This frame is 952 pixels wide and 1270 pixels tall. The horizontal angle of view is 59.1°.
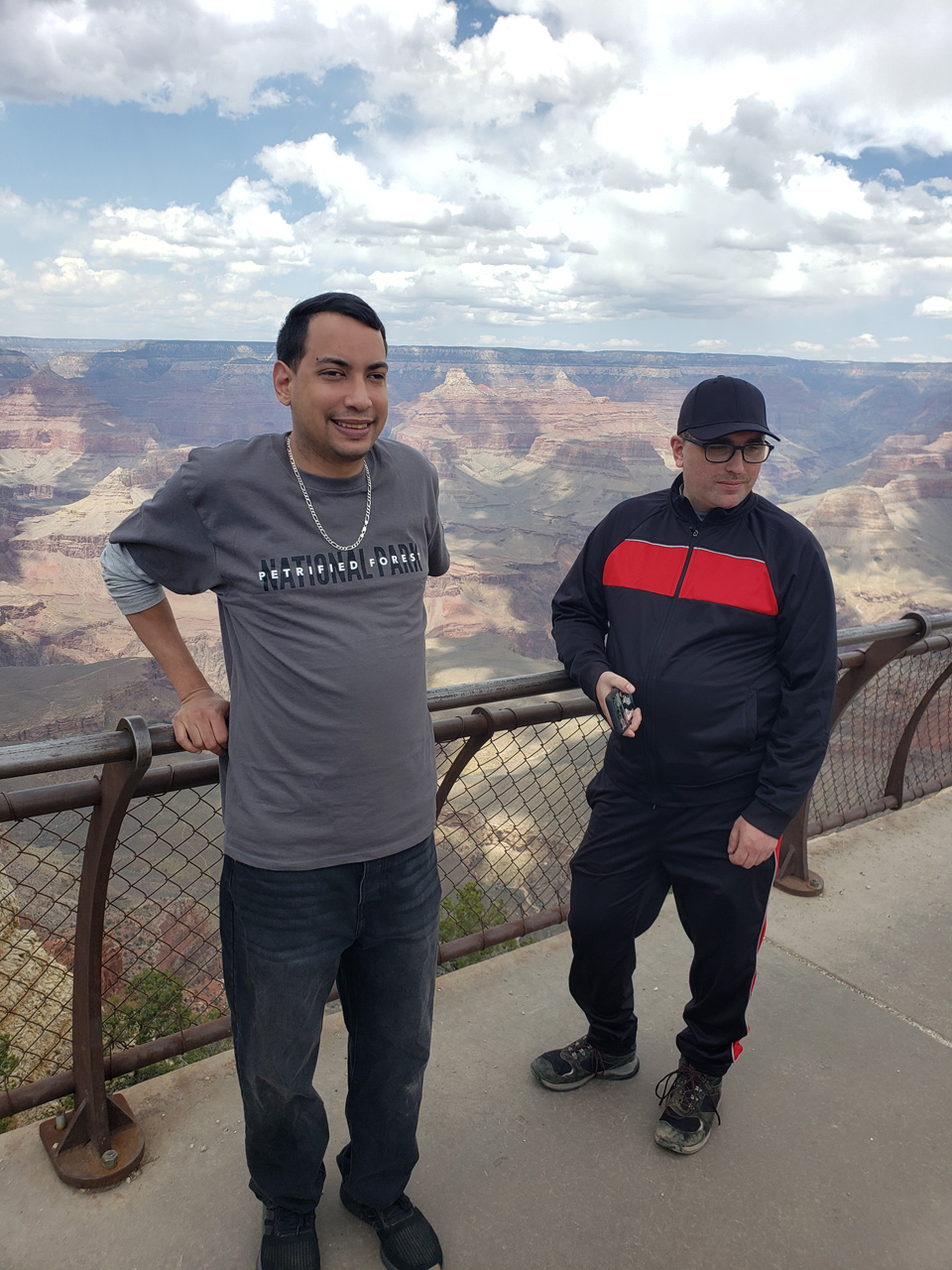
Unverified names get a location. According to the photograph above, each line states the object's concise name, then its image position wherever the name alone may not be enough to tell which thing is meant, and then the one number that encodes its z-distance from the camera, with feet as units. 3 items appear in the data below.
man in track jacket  6.55
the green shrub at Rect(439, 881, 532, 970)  13.92
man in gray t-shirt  5.21
